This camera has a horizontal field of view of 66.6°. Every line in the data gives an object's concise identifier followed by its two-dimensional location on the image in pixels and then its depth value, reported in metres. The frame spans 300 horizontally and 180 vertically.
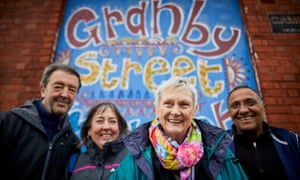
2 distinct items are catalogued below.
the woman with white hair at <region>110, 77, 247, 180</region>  1.39
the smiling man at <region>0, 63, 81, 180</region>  1.53
